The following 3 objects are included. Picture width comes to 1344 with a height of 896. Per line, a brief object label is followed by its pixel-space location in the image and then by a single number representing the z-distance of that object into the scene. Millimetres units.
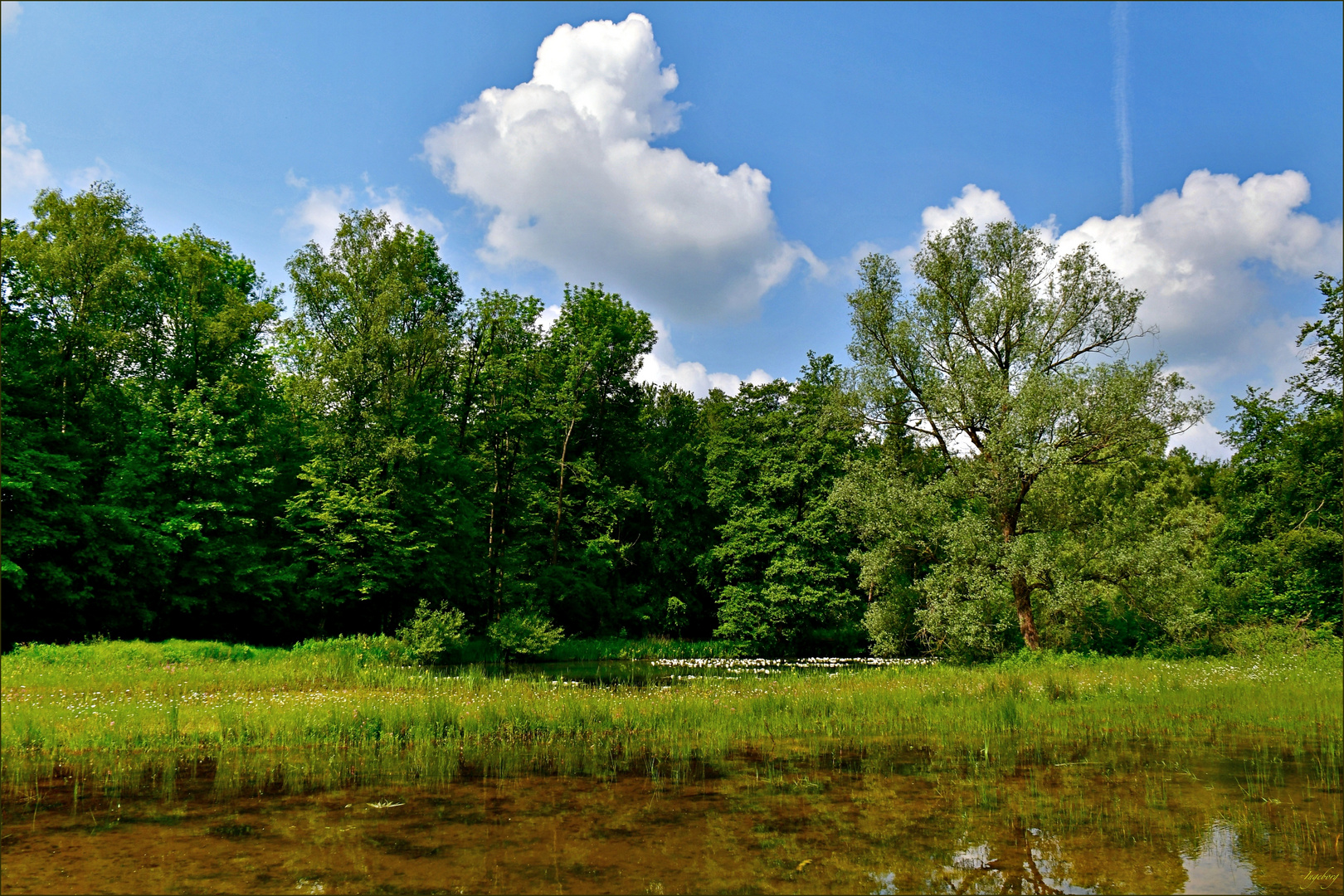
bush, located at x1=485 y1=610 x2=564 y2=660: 30125
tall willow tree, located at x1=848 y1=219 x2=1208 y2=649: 23984
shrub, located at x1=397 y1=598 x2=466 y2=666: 25234
